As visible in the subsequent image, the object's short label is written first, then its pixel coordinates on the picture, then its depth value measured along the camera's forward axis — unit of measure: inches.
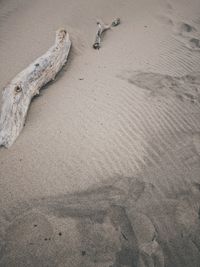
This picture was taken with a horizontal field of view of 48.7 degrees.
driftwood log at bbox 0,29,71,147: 129.1
